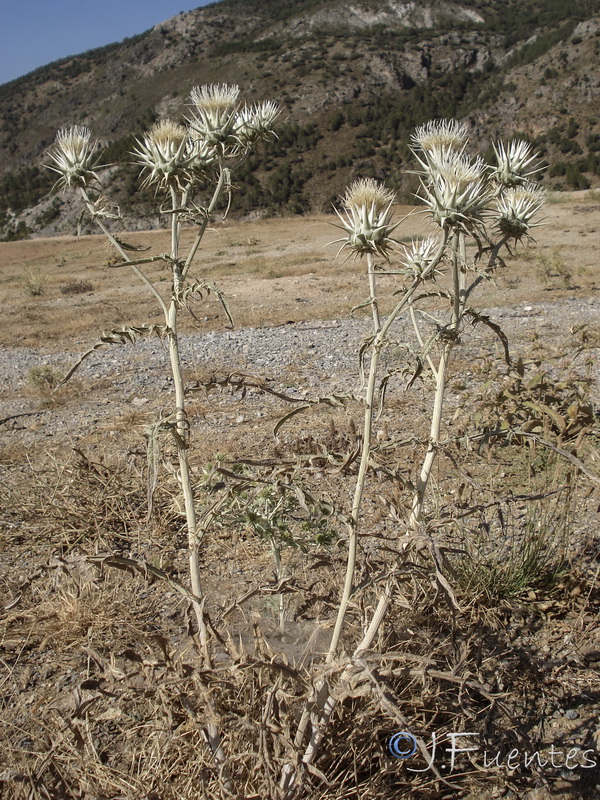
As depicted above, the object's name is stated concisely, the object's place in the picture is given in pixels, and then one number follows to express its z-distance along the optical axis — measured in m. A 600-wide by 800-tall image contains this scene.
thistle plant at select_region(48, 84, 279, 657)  1.84
